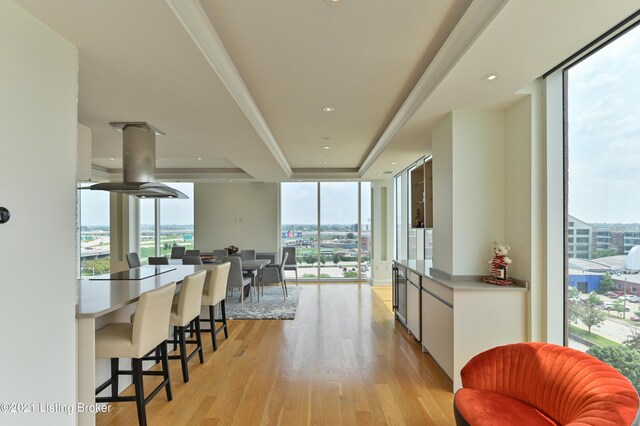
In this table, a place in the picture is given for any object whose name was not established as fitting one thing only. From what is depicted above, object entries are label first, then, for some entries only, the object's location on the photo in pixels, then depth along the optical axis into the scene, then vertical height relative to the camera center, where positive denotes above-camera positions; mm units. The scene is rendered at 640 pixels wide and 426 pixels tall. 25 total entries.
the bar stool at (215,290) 4039 -897
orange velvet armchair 1483 -868
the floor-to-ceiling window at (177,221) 9320 -180
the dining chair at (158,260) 6402 -833
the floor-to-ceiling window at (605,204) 2148 +75
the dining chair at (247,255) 8000 -918
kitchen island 2191 -664
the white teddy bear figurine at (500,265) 3137 -455
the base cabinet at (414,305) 4188 -1113
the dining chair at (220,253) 7759 -858
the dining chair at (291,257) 8383 -1031
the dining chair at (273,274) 6926 -1172
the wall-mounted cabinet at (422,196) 4826 +281
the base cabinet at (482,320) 3041 -909
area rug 5602 -1607
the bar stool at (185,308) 3186 -872
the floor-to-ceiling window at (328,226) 9211 -304
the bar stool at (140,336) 2422 -872
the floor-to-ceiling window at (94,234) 8141 -468
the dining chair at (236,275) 6062 -1038
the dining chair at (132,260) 6897 -907
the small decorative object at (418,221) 5607 -102
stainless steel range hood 3875 +599
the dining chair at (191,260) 6354 -827
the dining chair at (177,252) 8445 -907
